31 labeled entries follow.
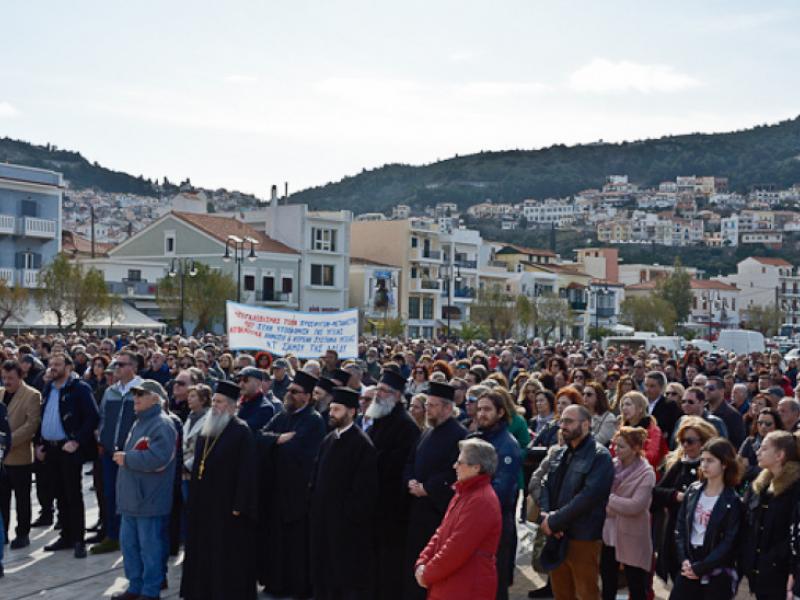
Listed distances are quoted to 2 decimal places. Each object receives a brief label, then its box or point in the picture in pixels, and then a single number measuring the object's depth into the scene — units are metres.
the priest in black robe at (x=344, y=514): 7.61
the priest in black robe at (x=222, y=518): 7.98
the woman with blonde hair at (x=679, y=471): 7.52
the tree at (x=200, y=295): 49.16
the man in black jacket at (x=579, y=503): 7.06
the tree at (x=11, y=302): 40.97
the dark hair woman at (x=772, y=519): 6.46
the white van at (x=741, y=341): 40.72
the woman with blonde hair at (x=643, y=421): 8.95
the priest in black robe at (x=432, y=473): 7.28
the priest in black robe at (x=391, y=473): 8.00
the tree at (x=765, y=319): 100.38
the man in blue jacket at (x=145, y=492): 8.30
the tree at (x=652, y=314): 86.44
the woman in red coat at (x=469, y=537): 5.84
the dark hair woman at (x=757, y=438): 8.30
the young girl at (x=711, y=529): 6.53
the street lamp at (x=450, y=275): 71.81
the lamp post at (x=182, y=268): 46.50
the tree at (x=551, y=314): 73.31
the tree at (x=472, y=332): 58.22
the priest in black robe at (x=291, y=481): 8.63
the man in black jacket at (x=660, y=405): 11.16
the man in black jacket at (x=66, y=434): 10.02
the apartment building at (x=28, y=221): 49.22
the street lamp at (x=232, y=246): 55.38
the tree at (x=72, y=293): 42.84
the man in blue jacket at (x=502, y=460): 7.28
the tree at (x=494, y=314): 68.12
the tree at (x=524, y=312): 69.88
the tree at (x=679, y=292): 96.44
